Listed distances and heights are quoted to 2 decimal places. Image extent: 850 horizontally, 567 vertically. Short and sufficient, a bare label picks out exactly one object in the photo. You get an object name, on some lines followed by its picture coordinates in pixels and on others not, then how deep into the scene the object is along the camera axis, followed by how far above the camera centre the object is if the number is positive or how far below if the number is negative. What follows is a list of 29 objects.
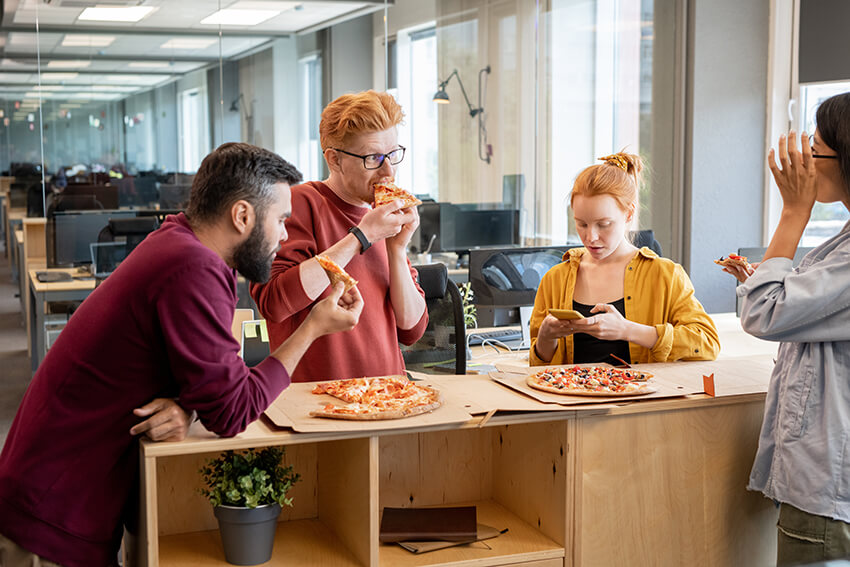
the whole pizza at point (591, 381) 1.96 -0.43
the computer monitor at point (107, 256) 5.77 -0.37
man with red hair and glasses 2.09 -0.10
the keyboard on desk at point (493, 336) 4.08 -0.65
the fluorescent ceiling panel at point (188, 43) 5.85 +1.04
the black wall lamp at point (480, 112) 6.43 +0.62
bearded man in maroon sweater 1.54 -0.34
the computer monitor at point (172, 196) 6.04 +0.02
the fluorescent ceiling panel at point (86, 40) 5.62 +1.03
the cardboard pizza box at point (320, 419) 1.69 -0.44
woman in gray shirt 1.76 -0.30
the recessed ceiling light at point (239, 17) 5.83 +1.22
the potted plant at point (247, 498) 1.72 -0.59
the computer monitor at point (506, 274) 3.86 -0.35
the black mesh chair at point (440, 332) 3.40 -0.53
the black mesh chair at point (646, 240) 4.23 -0.22
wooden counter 1.86 -0.68
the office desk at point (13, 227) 7.40 -0.26
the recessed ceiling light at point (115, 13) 5.60 +1.20
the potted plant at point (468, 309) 4.00 -0.54
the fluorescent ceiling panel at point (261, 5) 5.89 +1.32
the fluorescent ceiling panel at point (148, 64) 5.86 +0.90
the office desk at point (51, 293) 5.49 -0.59
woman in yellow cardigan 2.31 -0.27
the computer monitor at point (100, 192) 5.84 +0.05
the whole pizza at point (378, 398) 1.74 -0.43
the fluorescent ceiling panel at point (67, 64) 5.64 +0.87
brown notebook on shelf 1.95 -0.75
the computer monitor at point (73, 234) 5.96 -0.23
